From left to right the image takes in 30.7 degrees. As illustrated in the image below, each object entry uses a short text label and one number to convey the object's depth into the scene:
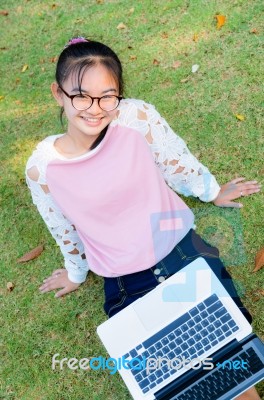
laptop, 2.00
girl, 1.94
